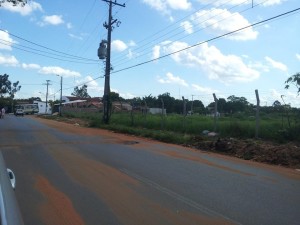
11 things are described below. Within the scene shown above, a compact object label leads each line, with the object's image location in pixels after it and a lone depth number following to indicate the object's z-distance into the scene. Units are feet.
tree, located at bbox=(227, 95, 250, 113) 79.46
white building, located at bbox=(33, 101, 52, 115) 224.24
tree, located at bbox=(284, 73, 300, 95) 35.19
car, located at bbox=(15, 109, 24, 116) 149.73
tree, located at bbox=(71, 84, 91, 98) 297.96
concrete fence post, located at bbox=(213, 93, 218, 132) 38.38
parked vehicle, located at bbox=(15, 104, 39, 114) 184.82
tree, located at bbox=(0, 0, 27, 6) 45.45
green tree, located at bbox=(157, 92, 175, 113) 169.77
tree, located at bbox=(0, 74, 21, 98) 238.38
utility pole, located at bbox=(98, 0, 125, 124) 68.54
